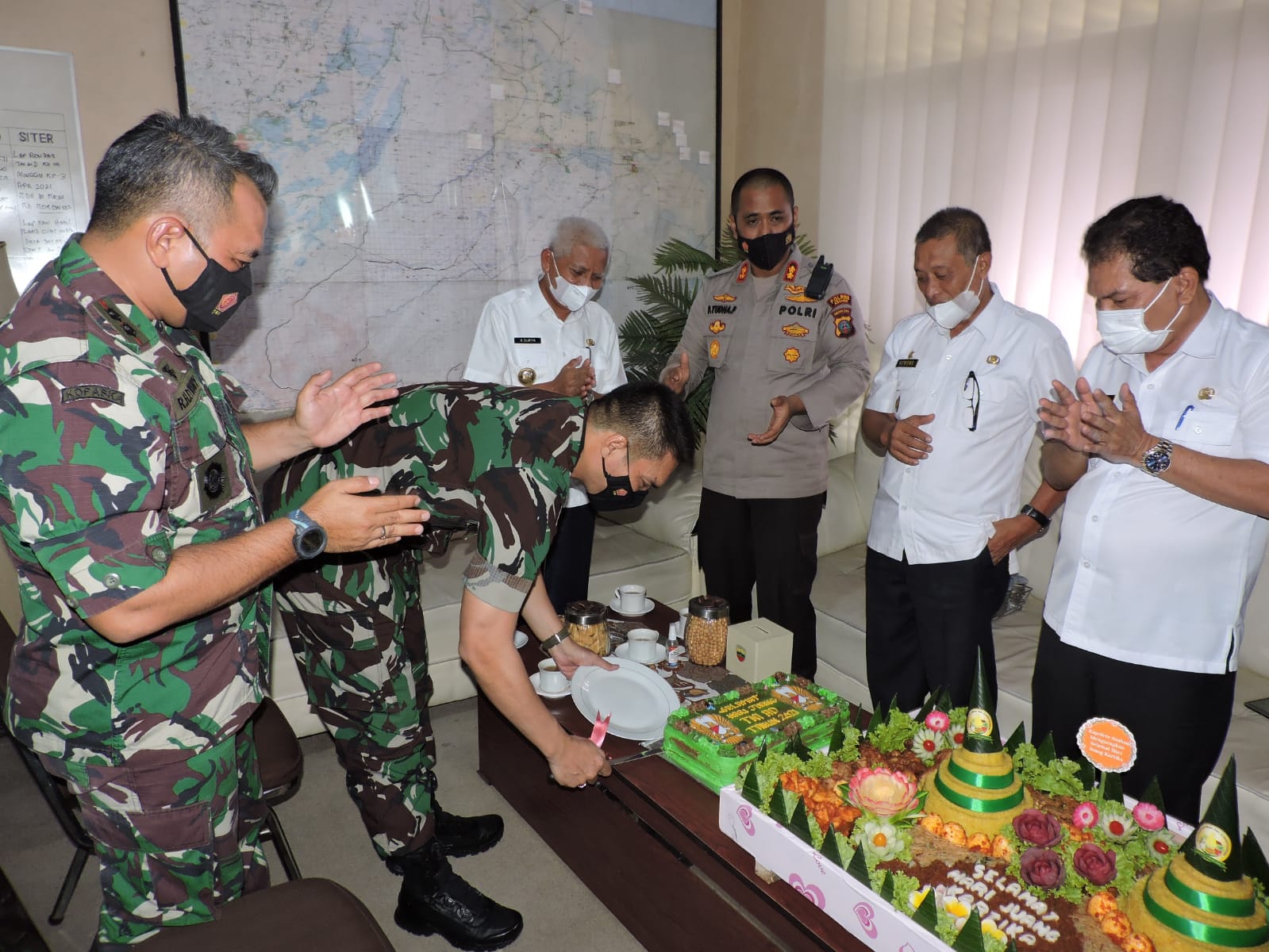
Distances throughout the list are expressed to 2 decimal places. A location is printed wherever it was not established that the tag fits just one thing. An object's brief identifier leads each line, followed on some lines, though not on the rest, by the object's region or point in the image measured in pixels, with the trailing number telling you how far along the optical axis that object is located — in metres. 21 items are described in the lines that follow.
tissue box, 2.00
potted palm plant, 3.90
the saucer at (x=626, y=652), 2.12
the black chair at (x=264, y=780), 1.67
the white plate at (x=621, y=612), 2.45
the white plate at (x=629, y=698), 1.84
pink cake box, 1.17
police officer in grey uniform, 2.55
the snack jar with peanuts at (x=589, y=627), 2.11
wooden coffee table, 1.40
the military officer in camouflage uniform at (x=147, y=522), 1.05
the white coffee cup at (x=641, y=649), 2.11
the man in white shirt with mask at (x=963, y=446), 2.04
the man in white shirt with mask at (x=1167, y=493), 1.52
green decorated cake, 1.58
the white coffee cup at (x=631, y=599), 2.45
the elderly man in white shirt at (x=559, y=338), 2.73
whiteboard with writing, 2.76
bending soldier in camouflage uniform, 1.48
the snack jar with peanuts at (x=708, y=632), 2.08
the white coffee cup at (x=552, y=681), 1.99
